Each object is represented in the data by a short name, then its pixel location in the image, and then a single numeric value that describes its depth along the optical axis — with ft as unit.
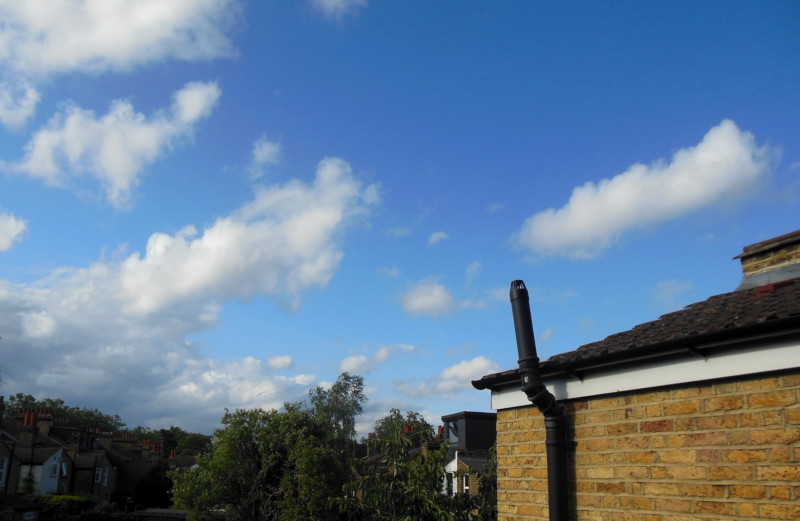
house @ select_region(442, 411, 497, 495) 99.76
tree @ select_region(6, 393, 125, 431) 272.72
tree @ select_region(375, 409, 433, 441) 37.58
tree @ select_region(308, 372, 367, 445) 143.84
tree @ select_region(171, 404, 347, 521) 76.23
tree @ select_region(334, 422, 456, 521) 33.12
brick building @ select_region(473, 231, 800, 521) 12.41
